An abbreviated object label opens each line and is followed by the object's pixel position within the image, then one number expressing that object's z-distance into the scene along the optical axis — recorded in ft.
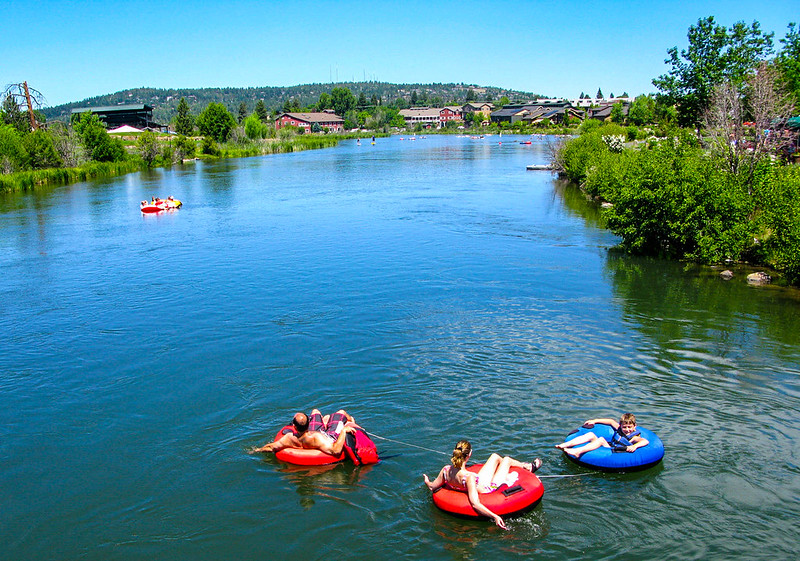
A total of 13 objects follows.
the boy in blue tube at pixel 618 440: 38.96
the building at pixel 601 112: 567.59
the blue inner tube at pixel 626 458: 38.70
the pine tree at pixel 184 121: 455.63
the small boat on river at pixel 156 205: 146.61
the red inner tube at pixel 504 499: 34.71
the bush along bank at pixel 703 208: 79.77
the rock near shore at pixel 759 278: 80.02
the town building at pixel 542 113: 587.68
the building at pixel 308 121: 603.67
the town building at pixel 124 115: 455.22
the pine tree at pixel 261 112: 580.71
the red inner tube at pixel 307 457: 41.39
